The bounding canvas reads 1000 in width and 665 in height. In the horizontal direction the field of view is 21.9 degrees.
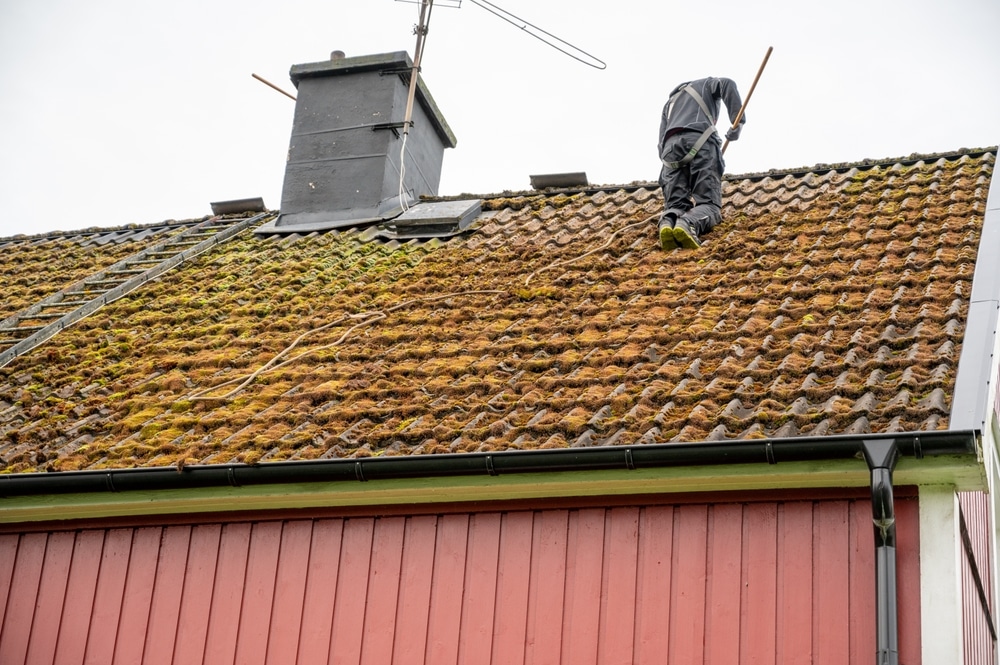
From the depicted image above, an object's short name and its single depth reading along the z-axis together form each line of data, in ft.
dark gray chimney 72.46
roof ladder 60.51
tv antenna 72.46
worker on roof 58.62
